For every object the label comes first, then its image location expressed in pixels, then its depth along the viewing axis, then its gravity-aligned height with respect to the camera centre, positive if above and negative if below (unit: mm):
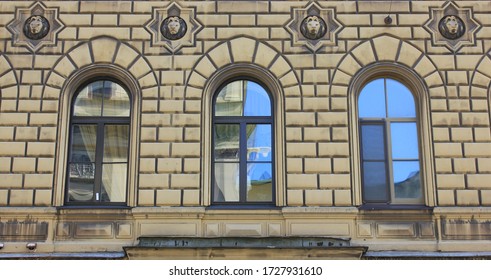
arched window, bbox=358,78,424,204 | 11758 +1326
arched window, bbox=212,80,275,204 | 11773 +1318
